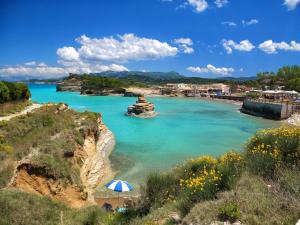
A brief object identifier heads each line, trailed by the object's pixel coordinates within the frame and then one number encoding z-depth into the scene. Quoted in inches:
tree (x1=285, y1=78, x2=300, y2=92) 3540.4
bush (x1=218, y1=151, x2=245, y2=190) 287.5
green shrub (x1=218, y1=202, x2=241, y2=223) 225.8
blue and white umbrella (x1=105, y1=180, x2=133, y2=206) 584.2
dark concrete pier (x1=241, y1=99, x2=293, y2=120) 2090.3
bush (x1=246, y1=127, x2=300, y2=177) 314.0
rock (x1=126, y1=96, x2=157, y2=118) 2178.5
